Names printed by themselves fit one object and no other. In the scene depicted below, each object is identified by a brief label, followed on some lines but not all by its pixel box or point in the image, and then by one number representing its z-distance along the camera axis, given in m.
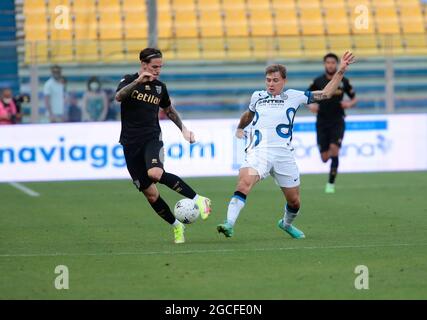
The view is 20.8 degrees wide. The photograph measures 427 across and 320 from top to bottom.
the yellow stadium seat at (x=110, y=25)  29.67
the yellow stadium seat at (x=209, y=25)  30.33
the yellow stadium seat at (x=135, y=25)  30.19
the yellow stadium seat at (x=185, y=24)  30.36
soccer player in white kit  12.41
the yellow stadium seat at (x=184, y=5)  30.77
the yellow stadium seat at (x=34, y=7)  29.00
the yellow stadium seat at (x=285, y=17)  30.94
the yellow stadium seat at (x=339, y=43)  27.06
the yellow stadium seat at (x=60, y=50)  25.22
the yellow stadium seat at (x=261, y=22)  30.86
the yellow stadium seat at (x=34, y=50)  24.88
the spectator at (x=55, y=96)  24.91
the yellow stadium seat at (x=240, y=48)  26.30
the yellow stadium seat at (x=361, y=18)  29.86
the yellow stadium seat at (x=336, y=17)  30.81
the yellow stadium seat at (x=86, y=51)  25.39
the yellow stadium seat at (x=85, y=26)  29.33
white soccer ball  12.31
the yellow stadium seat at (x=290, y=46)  26.42
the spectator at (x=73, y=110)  24.86
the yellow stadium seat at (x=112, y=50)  25.92
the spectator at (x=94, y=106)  24.88
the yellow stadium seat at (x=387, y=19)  30.72
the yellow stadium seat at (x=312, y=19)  30.92
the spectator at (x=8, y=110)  24.25
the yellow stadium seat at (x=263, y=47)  26.30
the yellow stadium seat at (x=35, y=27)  29.23
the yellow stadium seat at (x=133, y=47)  26.33
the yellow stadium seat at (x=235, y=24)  30.66
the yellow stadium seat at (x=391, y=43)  25.70
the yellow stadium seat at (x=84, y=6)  29.27
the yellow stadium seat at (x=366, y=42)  27.03
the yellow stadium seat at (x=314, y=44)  26.65
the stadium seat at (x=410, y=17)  31.17
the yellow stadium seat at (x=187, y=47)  26.36
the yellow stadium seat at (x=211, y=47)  26.42
